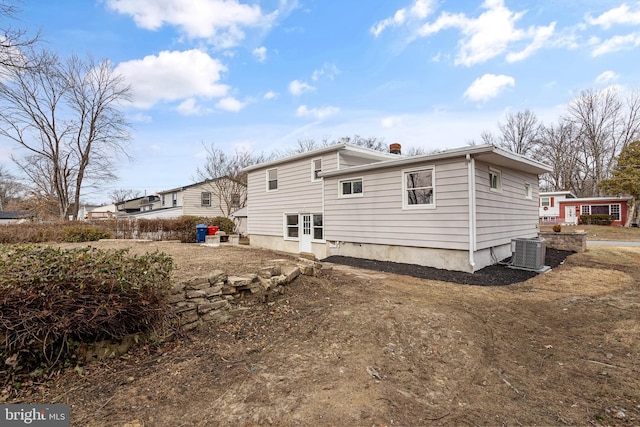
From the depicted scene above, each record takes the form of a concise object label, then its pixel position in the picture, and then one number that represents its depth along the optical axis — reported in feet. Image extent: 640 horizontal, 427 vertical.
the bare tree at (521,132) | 107.76
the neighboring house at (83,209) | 140.27
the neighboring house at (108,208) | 151.39
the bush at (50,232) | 41.63
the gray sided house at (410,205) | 26.40
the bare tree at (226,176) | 80.43
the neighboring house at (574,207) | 87.76
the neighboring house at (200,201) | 82.02
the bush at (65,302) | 8.39
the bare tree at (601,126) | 94.63
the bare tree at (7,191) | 129.66
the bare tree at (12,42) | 16.33
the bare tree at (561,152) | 105.60
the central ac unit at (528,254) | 27.66
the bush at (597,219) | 85.82
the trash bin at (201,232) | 52.38
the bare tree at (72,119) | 64.95
